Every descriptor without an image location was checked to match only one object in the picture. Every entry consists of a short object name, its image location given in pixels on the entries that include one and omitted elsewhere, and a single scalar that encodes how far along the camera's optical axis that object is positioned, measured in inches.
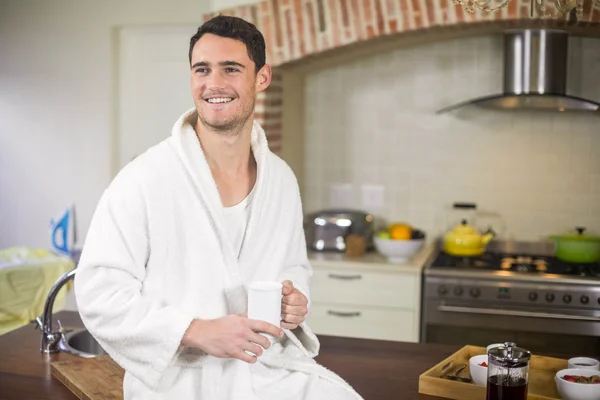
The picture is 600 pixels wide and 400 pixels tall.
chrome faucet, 106.2
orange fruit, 175.5
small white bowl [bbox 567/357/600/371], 93.8
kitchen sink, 107.5
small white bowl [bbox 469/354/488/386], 90.4
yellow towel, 166.7
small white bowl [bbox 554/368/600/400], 85.7
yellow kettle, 179.2
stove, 161.9
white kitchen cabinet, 169.2
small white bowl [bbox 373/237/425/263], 173.6
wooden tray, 88.9
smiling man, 81.2
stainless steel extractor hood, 175.5
